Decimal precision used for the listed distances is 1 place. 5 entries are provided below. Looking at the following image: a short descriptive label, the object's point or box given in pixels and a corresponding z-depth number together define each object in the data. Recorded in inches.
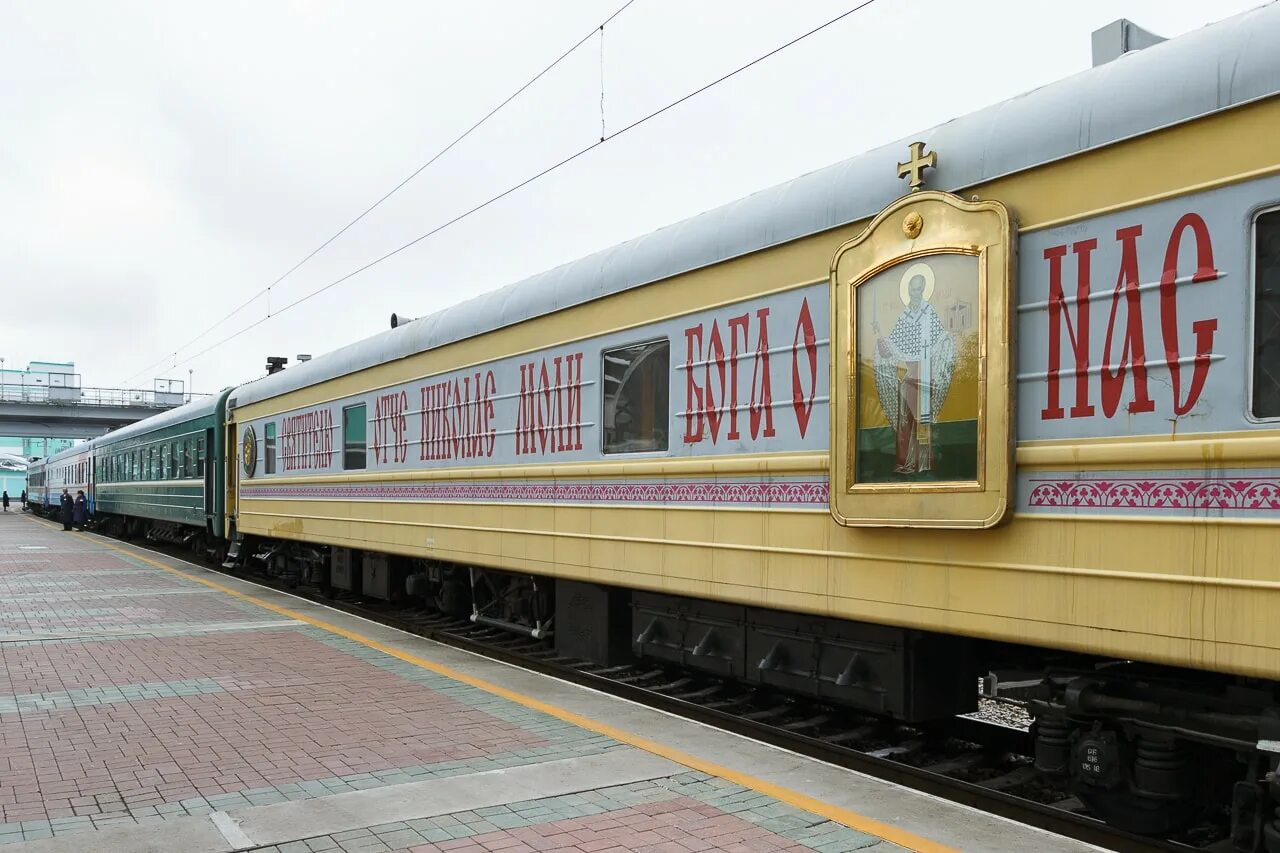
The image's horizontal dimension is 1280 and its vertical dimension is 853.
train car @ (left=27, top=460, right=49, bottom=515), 2210.1
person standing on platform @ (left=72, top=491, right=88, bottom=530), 1398.9
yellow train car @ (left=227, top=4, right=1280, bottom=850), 147.4
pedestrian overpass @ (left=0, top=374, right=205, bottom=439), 2269.9
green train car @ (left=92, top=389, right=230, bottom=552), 718.5
